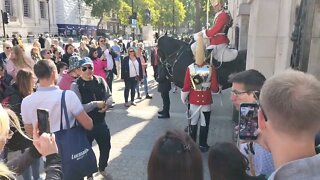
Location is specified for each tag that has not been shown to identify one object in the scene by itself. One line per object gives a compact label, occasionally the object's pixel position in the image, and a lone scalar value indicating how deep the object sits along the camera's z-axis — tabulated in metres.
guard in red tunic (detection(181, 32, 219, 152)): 4.86
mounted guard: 5.84
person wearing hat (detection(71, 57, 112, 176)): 3.73
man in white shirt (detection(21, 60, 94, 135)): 2.86
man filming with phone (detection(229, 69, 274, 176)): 2.49
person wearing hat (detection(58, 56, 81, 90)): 3.82
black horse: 6.12
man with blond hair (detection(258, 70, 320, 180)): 1.12
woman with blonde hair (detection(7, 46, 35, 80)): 5.20
